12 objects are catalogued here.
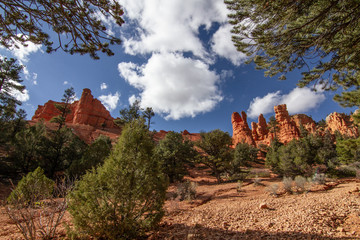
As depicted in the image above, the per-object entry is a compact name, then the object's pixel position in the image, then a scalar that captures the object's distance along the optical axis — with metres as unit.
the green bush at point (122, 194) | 3.71
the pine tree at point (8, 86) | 14.93
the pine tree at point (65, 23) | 3.97
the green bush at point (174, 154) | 17.47
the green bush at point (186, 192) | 9.50
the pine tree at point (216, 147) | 17.70
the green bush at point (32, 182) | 7.55
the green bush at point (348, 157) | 19.81
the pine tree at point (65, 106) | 29.13
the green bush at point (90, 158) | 14.00
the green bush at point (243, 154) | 30.55
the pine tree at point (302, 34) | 4.06
